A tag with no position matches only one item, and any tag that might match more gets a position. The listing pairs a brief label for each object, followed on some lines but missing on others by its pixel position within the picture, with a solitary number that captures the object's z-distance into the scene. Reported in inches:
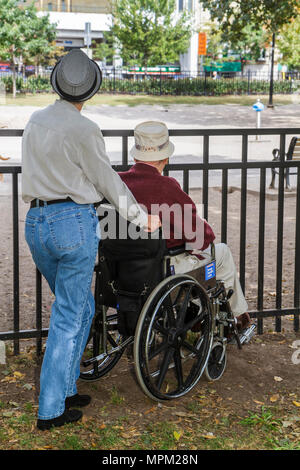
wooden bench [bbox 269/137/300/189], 416.2
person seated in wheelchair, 137.9
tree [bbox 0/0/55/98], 1434.5
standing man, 122.0
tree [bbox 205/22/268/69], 2138.3
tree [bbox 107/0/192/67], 1765.5
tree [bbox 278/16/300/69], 1658.5
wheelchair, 132.0
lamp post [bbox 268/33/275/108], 1231.5
